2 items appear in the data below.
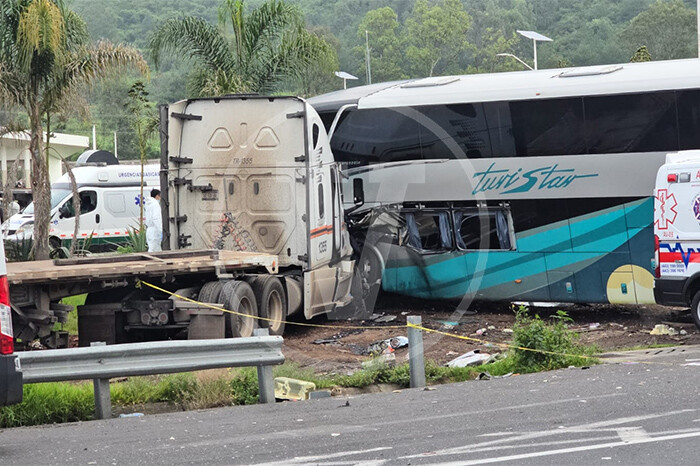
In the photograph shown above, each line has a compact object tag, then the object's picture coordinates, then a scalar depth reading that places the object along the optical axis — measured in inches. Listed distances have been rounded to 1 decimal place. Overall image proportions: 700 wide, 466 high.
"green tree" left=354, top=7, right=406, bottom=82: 4249.5
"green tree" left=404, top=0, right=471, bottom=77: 4232.3
